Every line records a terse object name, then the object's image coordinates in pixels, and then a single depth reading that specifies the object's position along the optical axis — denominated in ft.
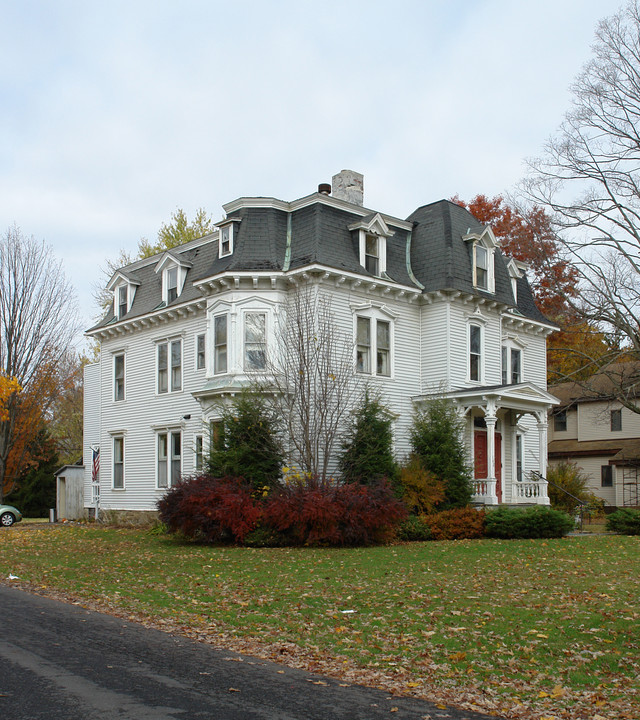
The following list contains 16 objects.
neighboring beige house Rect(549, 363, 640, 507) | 125.59
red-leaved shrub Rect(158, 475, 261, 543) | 63.05
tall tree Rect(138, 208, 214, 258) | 142.82
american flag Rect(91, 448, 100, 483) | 104.17
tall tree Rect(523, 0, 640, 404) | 90.33
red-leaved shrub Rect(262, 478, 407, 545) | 60.85
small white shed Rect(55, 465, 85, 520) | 111.45
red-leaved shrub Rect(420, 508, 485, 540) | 71.97
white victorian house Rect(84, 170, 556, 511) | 79.30
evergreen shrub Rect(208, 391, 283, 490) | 69.77
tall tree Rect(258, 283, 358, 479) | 71.00
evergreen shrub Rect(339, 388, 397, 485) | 72.79
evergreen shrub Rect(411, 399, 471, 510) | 77.77
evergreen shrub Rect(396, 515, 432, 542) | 69.62
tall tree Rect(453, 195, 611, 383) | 99.45
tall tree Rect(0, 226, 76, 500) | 115.85
